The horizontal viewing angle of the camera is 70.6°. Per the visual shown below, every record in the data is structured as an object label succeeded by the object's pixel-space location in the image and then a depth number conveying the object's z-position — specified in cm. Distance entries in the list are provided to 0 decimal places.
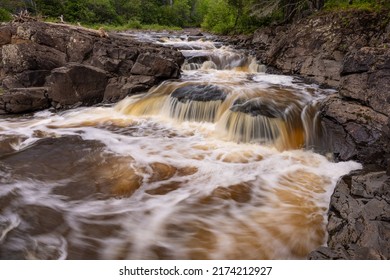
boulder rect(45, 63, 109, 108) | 916
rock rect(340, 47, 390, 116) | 591
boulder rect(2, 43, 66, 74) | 1012
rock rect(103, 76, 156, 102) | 966
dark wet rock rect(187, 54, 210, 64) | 1292
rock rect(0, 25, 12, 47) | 1057
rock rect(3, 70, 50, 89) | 995
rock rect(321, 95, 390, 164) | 573
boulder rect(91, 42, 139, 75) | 1040
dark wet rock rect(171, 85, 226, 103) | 826
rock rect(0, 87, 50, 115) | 861
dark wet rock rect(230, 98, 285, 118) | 709
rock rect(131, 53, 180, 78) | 1005
